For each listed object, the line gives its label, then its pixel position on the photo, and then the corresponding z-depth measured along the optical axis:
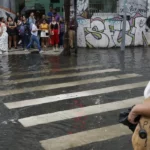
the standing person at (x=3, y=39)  15.22
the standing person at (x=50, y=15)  17.30
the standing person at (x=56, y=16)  16.94
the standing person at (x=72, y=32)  16.16
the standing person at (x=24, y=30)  16.12
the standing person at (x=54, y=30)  16.33
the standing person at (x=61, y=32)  16.86
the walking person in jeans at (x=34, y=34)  15.19
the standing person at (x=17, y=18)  17.08
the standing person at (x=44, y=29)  16.38
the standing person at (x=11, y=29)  16.05
